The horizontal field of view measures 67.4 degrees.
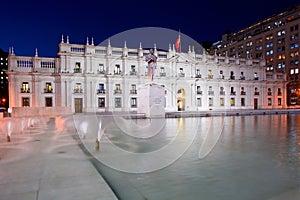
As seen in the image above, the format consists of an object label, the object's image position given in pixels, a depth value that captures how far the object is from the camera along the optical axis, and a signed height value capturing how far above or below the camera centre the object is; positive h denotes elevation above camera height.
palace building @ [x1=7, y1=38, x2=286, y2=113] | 41.75 +5.09
